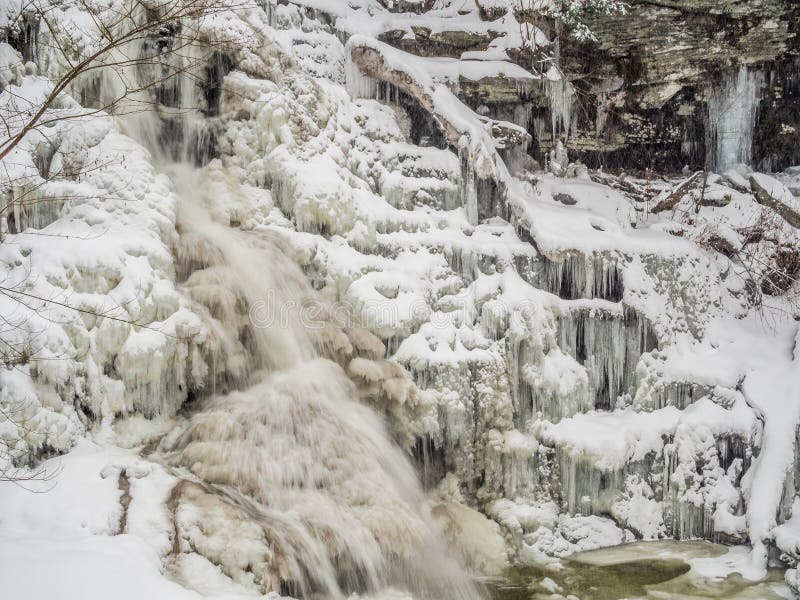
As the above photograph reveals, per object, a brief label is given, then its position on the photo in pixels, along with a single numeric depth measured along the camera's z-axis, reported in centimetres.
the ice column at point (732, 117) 1184
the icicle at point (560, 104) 1172
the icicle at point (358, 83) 1001
